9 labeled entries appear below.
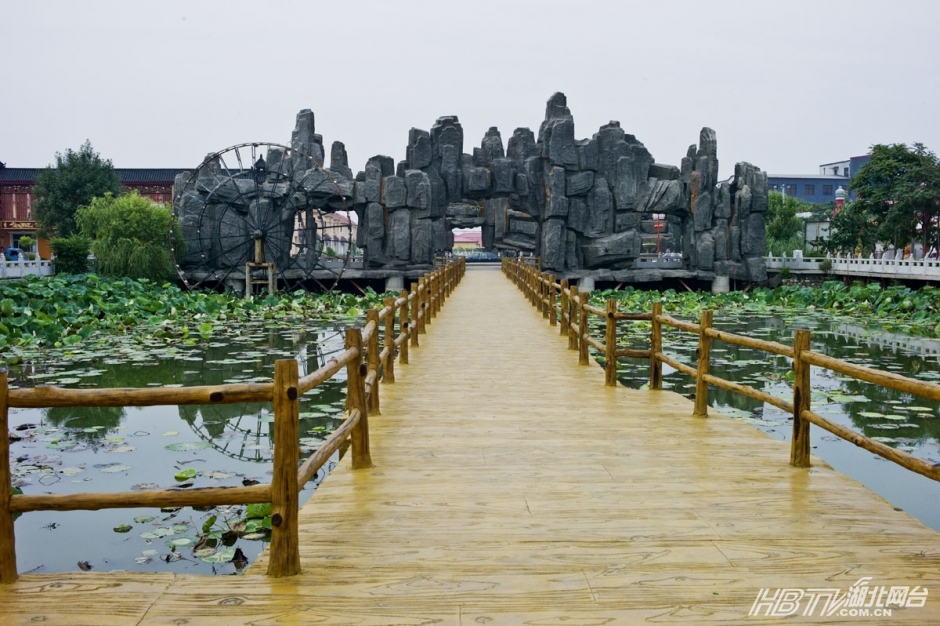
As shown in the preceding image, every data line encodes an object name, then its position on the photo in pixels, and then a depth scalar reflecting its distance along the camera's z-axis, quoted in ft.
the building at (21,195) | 141.28
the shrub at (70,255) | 85.30
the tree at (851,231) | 108.47
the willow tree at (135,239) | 82.12
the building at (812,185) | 239.09
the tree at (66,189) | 122.83
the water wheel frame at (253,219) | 90.58
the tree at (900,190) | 96.27
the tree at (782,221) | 156.04
